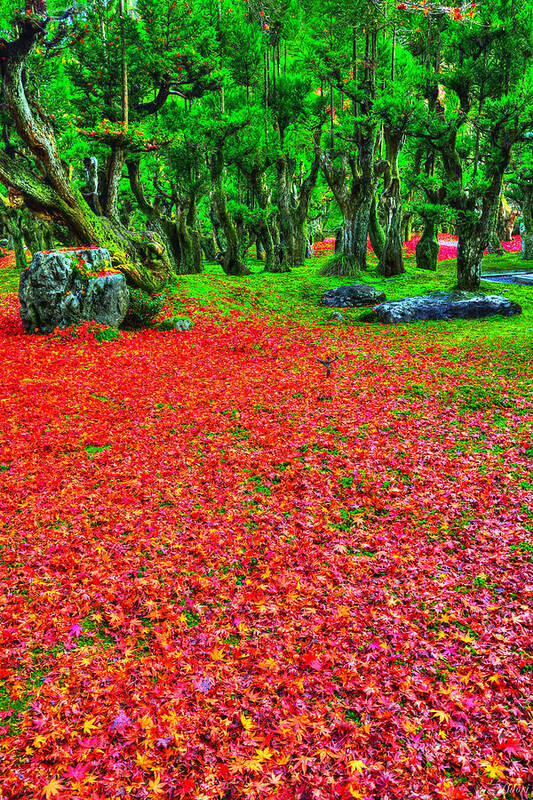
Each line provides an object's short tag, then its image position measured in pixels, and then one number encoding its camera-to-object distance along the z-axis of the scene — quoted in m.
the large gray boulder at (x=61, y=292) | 12.58
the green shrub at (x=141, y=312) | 14.19
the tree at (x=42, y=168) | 12.03
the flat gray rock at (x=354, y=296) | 17.27
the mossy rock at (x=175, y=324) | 14.29
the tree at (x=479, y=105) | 16.27
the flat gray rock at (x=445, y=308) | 15.10
